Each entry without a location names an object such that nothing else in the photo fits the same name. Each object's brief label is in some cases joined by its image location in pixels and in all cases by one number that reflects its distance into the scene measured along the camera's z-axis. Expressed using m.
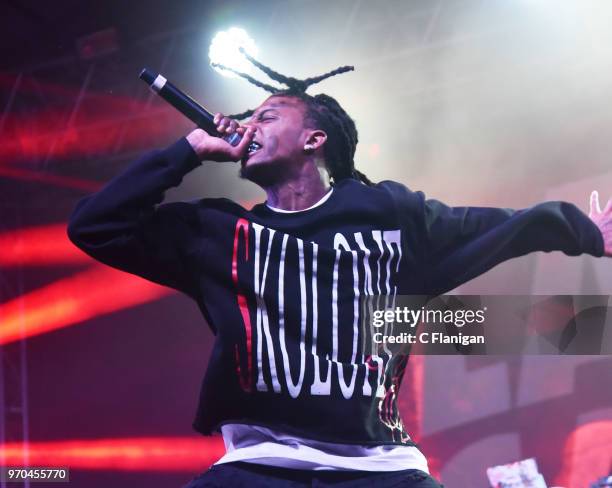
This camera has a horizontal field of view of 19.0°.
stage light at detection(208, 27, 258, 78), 4.11
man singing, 3.14
